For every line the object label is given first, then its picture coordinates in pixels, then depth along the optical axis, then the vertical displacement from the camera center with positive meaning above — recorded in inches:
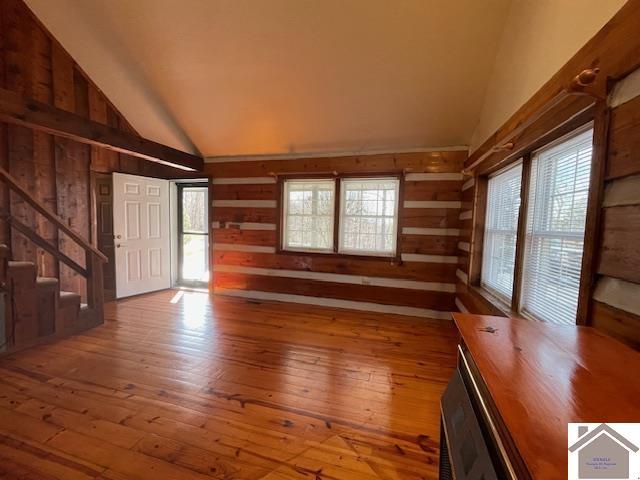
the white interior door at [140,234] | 177.3 -11.2
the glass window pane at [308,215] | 175.9 +4.3
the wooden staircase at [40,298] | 106.3 -34.0
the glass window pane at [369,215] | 164.6 +4.6
